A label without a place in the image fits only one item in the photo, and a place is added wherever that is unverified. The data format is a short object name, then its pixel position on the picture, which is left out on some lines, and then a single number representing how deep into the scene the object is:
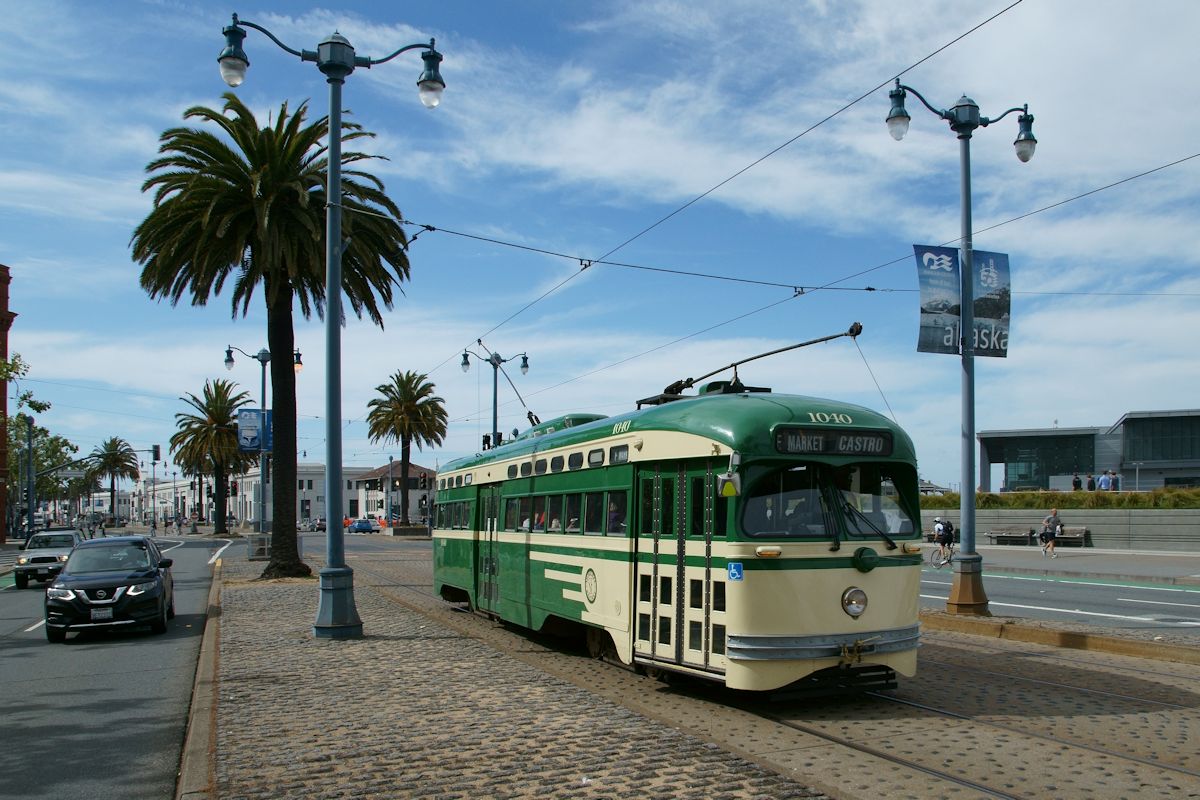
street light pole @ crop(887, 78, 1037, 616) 15.45
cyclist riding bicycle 33.03
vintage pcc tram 9.01
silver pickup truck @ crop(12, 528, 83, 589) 29.91
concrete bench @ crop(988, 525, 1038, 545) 40.53
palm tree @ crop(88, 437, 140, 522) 116.69
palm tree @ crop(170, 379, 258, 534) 63.94
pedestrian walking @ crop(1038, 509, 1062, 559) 34.09
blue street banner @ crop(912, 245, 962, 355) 15.44
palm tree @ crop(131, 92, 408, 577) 24.11
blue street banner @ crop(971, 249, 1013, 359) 15.93
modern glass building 48.81
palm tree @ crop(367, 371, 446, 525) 64.12
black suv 16.25
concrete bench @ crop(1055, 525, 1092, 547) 37.94
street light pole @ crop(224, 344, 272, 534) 34.91
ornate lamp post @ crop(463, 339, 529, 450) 37.67
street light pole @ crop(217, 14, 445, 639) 14.53
